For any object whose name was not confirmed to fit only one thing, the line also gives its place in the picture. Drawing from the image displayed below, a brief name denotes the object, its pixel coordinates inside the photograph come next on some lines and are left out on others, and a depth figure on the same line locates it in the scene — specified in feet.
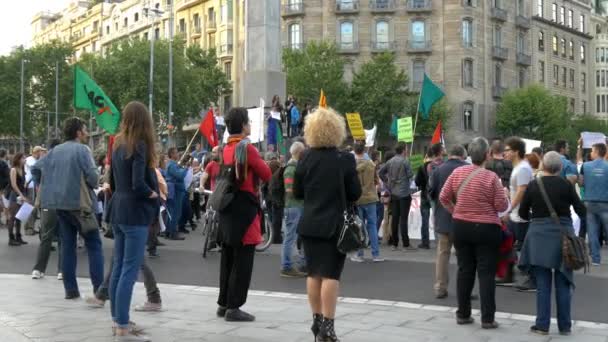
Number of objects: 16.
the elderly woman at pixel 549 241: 23.82
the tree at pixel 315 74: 187.83
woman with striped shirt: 24.39
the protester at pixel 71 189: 27.89
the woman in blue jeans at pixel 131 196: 21.61
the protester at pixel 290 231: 36.68
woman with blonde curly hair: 21.06
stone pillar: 67.92
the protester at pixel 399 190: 46.88
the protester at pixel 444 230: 30.68
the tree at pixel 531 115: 199.11
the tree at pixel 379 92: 188.24
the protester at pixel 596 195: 40.52
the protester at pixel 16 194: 50.88
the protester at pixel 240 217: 23.99
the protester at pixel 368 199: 40.42
